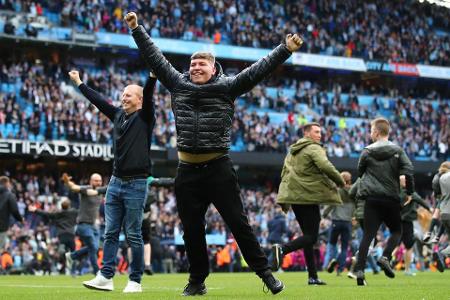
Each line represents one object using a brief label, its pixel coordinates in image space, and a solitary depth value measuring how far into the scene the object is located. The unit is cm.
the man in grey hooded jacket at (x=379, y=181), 1154
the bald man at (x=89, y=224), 1762
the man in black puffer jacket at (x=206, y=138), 855
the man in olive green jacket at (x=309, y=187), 1205
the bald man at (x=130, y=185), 1016
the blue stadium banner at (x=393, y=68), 5019
